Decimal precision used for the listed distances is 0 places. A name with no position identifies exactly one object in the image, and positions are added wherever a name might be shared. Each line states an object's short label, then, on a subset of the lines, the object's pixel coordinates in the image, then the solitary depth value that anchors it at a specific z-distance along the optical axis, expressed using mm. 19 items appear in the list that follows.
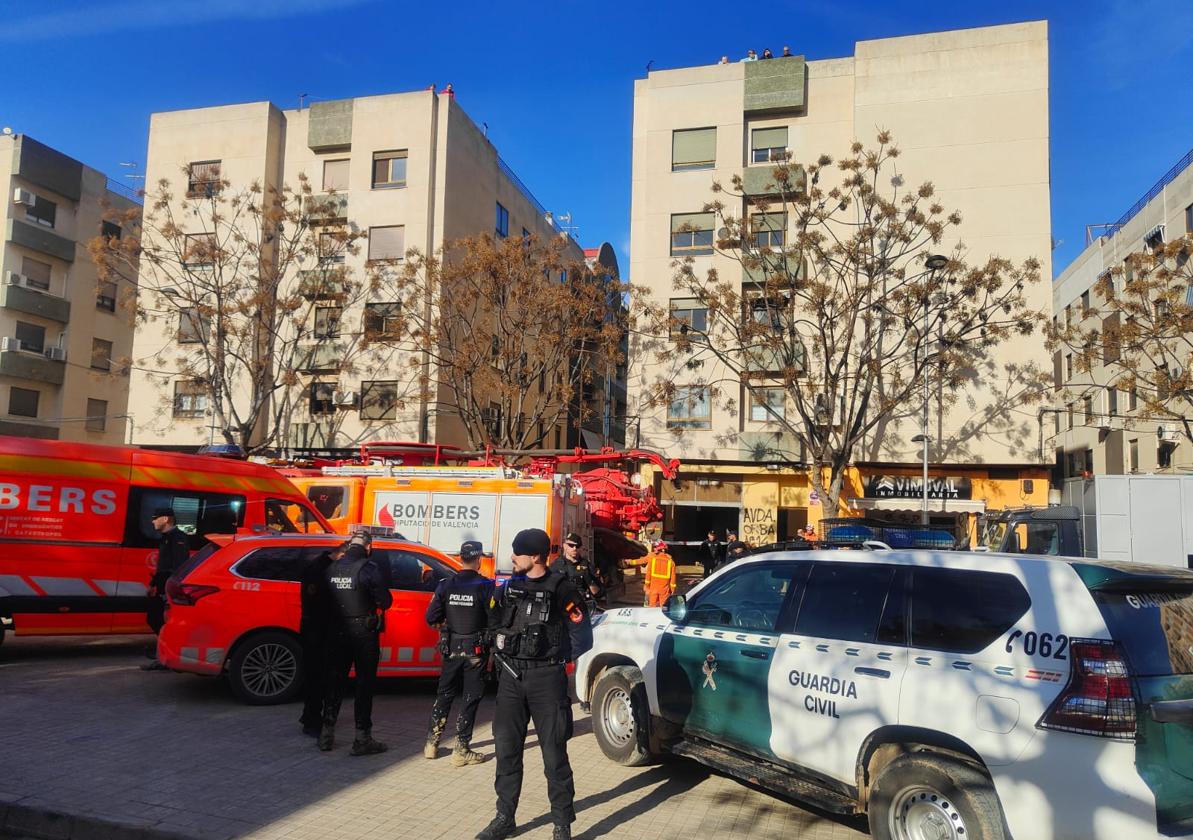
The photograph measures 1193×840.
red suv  7836
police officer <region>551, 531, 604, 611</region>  8445
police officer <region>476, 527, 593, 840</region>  4906
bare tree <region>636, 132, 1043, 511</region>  22656
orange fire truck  13656
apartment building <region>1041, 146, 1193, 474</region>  26359
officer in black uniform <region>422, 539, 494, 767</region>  6348
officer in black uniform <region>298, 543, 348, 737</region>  6777
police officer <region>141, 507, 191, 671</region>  9602
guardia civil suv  3736
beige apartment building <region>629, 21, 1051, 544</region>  25672
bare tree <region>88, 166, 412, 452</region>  26531
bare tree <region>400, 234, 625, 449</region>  23812
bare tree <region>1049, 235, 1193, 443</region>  21109
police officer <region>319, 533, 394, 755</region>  6594
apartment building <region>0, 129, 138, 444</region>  34156
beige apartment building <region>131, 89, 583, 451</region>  28438
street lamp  21875
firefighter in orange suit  13359
